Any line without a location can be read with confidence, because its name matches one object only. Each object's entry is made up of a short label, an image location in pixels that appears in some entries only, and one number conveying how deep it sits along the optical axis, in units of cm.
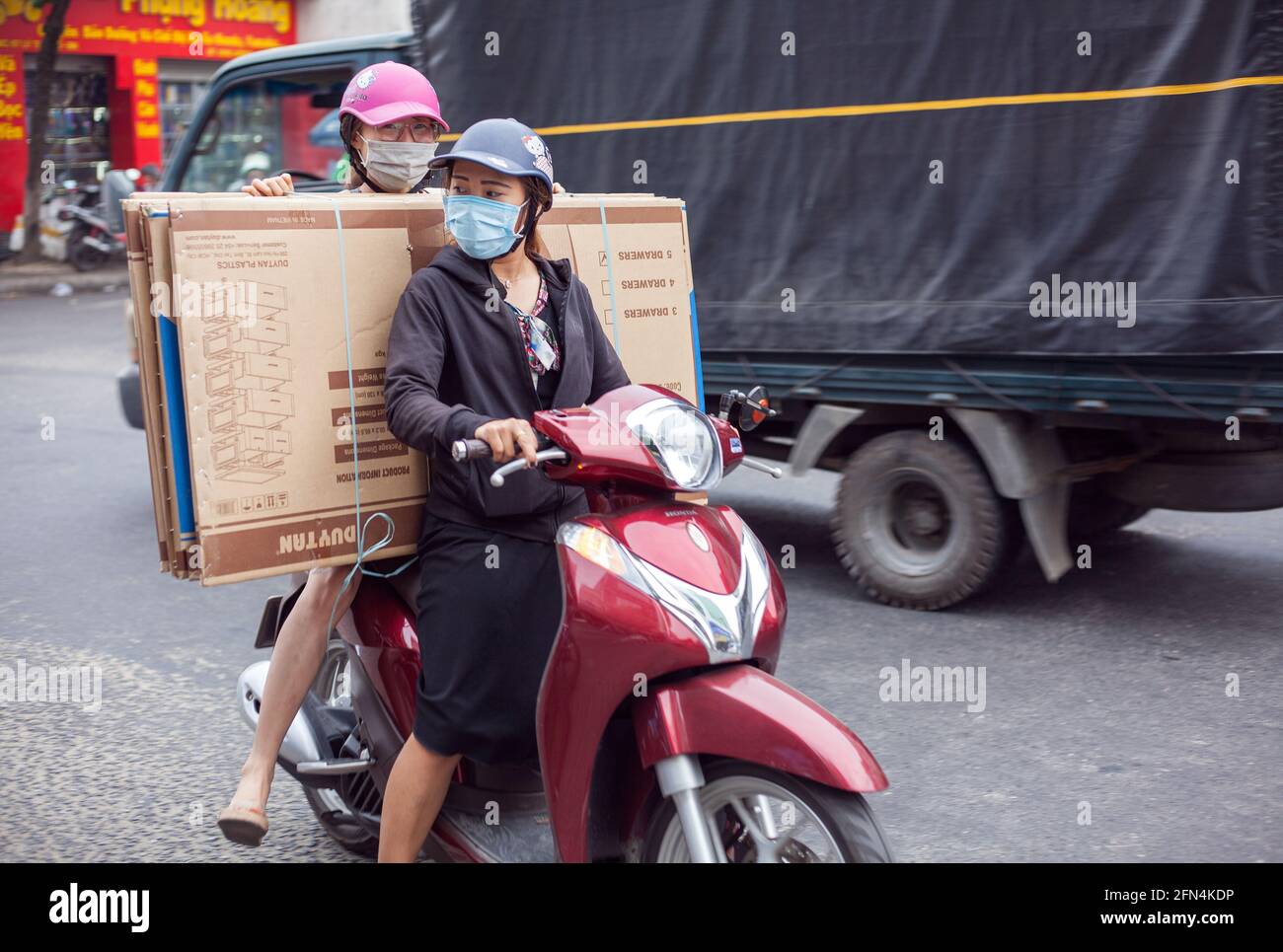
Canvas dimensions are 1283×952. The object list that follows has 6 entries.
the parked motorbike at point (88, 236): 2042
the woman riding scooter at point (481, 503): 286
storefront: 2161
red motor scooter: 245
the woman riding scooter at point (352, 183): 319
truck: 477
